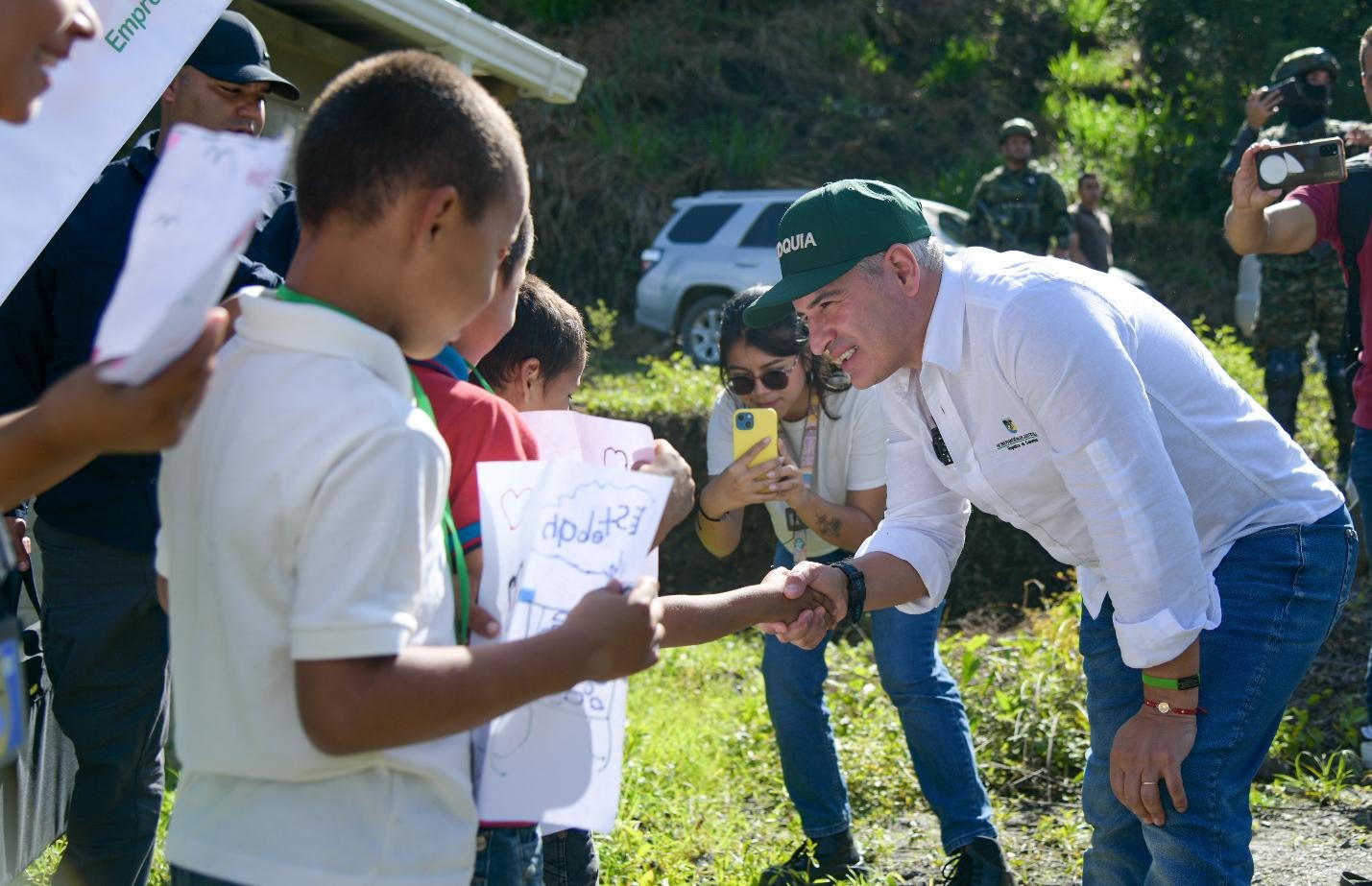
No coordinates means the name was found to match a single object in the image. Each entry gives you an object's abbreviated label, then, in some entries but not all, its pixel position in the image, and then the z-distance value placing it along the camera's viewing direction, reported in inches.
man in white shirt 106.0
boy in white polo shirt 63.3
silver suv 606.5
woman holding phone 164.2
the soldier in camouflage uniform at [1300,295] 284.5
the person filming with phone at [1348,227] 171.0
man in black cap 131.6
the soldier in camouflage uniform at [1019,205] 464.1
